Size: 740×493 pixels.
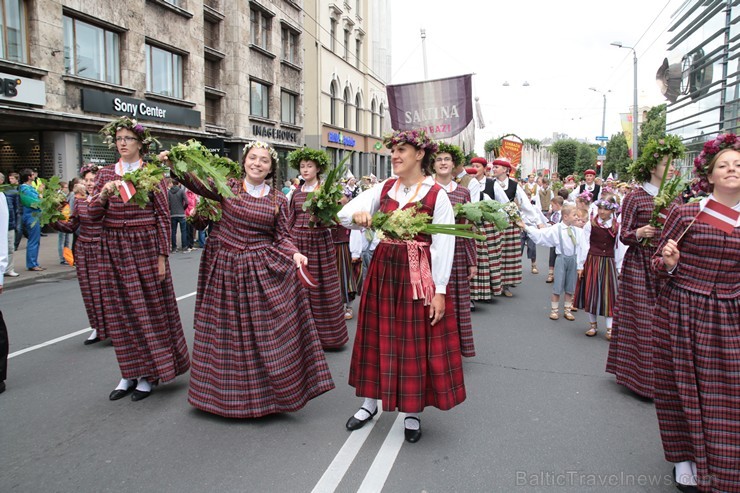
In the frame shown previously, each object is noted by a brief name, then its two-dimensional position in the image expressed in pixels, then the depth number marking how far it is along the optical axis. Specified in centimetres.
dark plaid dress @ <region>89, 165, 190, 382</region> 462
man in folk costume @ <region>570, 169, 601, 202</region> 1322
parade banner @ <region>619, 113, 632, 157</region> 2992
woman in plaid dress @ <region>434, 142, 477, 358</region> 548
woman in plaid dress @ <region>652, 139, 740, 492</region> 310
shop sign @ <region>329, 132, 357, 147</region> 3544
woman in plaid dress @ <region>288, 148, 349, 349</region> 620
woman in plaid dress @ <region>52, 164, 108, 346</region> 494
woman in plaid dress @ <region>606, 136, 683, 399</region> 474
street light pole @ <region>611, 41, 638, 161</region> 2552
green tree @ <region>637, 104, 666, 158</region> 4971
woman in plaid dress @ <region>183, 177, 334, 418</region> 413
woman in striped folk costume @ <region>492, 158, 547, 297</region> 823
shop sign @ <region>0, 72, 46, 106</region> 1406
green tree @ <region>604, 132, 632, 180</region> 6764
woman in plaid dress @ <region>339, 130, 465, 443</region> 382
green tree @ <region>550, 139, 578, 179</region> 8900
